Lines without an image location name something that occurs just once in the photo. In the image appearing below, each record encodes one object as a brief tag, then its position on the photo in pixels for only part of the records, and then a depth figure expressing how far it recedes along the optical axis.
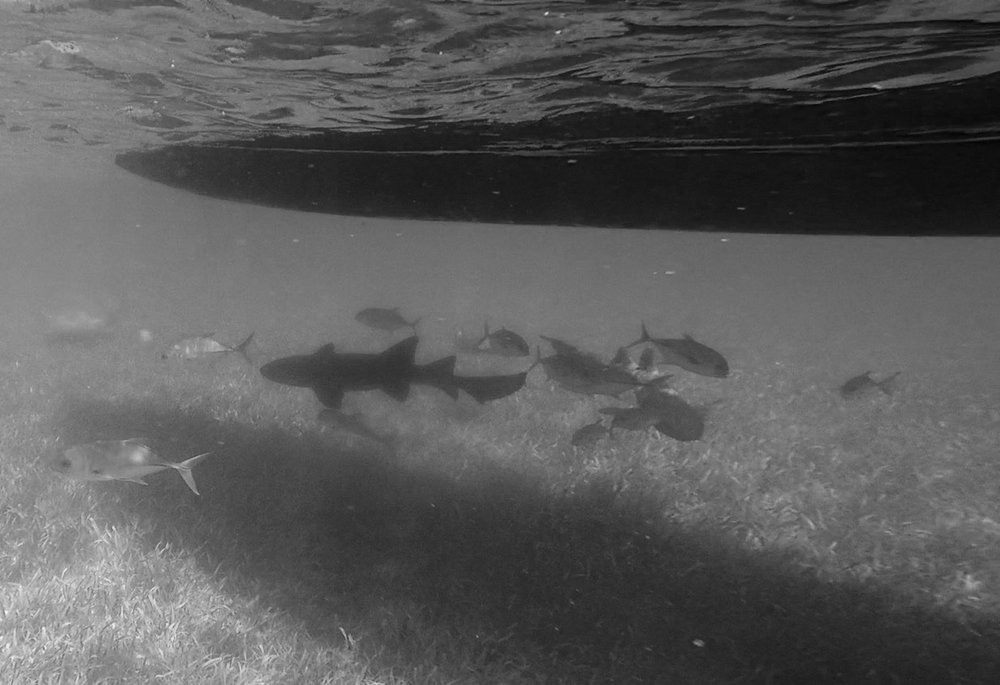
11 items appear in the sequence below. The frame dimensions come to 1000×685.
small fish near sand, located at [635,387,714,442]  6.97
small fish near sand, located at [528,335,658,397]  7.32
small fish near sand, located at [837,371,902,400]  10.09
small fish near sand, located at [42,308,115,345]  20.72
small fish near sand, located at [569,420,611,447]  7.64
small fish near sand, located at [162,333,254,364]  11.40
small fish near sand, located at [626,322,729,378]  7.07
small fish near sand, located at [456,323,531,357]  8.91
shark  8.41
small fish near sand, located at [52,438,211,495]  6.57
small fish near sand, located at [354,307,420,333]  11.37
